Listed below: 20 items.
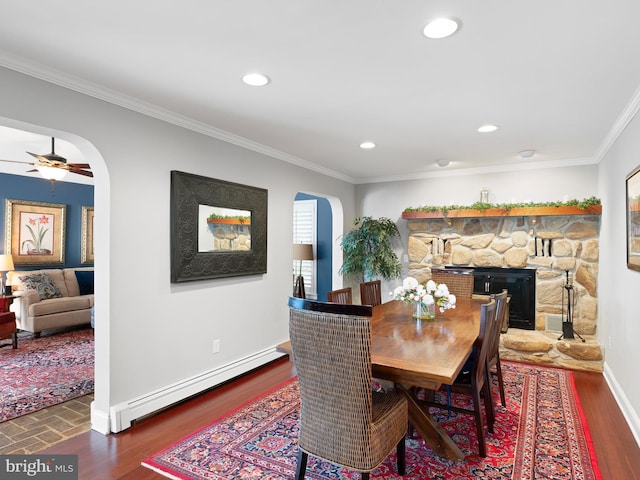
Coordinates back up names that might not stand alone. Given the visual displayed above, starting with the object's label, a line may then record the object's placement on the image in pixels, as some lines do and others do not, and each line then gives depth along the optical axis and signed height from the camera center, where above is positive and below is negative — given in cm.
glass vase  298 -53
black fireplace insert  479 -58
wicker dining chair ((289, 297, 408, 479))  173 -68
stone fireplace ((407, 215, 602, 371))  422 -23
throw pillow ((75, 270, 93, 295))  632 -63
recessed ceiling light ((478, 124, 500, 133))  329 +98
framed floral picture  574 +17
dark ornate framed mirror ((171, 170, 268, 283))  313 +13
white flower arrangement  295 -39
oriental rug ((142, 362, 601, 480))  222 -131
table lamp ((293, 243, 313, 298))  636 -16
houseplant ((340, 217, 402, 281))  537 -11
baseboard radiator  270 -120
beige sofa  519 -84
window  671 +14
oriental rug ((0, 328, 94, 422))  321 -130
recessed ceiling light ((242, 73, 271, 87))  234 +100
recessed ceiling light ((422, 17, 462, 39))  174 +99
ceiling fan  394 +80
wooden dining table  183 -59
